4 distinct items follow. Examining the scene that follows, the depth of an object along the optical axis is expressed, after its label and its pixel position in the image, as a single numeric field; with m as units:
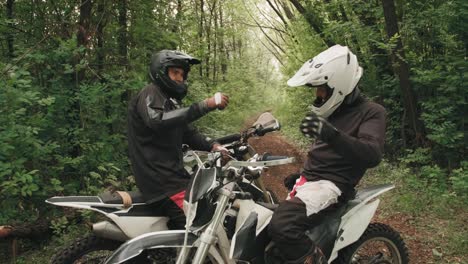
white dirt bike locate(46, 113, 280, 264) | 3.20
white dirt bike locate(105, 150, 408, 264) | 2.71
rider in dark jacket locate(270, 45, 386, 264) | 2.95
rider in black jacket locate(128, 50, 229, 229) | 3.41
